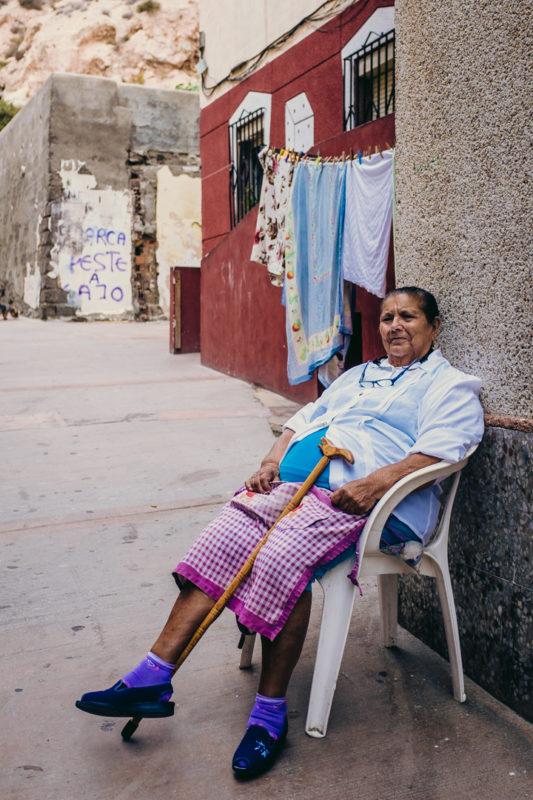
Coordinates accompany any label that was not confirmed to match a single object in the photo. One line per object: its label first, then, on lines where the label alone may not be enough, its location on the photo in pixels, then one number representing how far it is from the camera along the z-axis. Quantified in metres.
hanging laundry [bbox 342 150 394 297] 4.58
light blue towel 4.99
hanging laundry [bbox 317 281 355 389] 5.07
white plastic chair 2.09
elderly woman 2.06
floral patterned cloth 5.43
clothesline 4.84
